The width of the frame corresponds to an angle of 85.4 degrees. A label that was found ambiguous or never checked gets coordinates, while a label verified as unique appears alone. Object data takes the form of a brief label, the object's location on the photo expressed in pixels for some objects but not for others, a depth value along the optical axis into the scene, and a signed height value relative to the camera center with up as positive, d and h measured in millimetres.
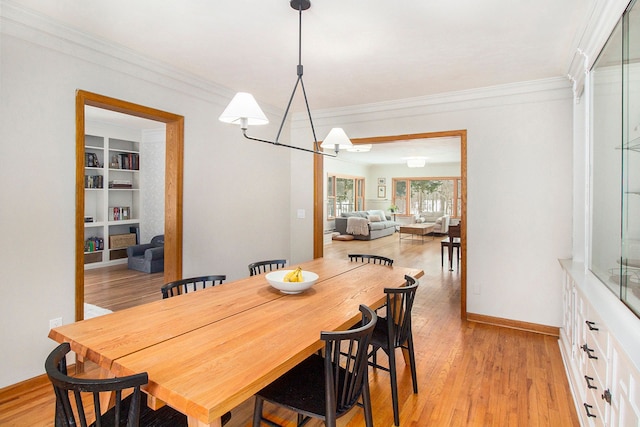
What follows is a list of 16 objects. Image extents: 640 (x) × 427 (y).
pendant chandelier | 2066 +607
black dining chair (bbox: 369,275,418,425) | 2080 -816
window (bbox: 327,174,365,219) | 11500 +629
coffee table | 9852 -501
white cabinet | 1297 -680
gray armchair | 5855 -784
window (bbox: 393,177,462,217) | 12305 +629
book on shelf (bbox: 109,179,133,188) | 6590 +533
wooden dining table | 1139 -549
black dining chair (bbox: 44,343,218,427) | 1044 -562
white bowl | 2125 -453
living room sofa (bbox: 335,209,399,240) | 10719 -413
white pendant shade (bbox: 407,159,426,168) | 10070 +1465
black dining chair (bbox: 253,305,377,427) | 1444 -836
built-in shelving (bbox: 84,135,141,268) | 6230 +258
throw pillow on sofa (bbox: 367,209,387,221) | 12159 -40
